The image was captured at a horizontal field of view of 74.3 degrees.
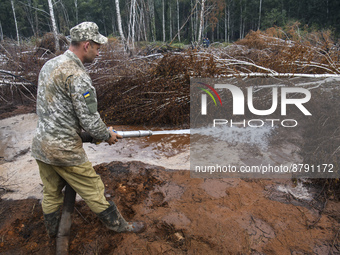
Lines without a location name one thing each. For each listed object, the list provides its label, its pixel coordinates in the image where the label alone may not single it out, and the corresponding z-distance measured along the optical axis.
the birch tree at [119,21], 12.08
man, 1.99
